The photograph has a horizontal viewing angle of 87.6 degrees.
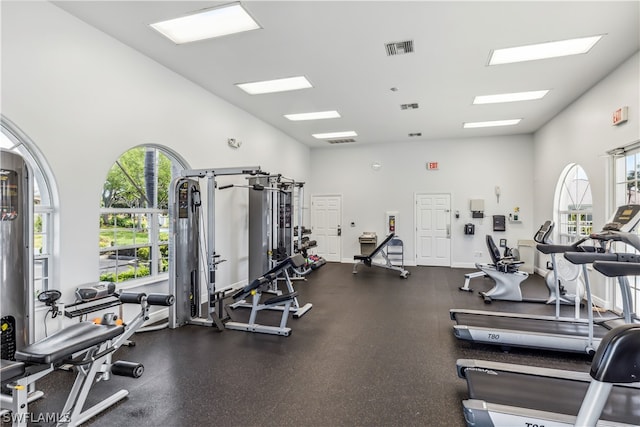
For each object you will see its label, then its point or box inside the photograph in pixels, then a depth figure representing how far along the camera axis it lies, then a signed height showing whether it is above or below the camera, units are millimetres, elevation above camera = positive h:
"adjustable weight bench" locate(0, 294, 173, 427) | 1755 -880
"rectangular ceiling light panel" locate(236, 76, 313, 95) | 4867 +1930
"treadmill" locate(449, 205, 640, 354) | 2539 -1275
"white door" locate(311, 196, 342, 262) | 9500 -373
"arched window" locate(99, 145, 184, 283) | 3895 -3
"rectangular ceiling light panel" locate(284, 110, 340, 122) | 6436 +1916
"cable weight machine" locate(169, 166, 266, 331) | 4109 -469
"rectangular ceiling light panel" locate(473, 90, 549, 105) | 5355 +1868
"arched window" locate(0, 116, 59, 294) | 3088 -44
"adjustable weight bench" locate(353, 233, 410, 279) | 7334 -1227
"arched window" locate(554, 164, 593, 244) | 5602 +65
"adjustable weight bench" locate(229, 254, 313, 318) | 4121 -1179
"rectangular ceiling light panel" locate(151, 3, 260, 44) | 3232 +1952
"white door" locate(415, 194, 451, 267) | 8586 -476
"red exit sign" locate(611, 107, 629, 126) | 4073 +1163
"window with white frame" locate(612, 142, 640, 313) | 4098 +350
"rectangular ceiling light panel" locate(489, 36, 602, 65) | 3772 +1885
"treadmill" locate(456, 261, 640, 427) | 1085 -1264
